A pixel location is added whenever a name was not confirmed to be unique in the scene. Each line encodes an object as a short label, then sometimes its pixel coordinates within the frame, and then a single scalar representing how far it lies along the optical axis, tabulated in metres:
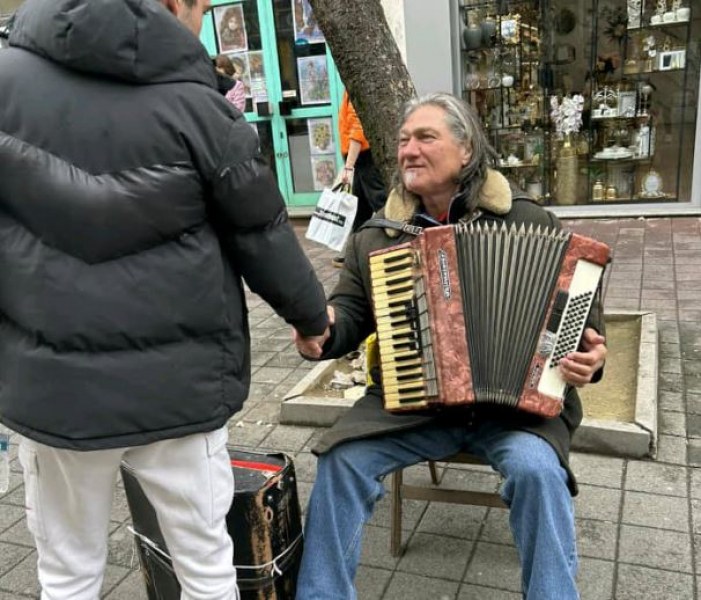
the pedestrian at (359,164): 5.33
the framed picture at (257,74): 7.96
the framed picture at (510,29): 7.18
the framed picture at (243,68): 8.03
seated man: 1.86
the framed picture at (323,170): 8.07
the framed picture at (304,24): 7.56
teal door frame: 7.75
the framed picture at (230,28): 7.94
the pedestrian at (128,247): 1.32
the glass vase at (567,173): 7.56
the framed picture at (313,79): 7.68
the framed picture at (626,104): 7.18
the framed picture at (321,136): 7.93
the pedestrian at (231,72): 5.68
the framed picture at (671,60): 6.90
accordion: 1.98
